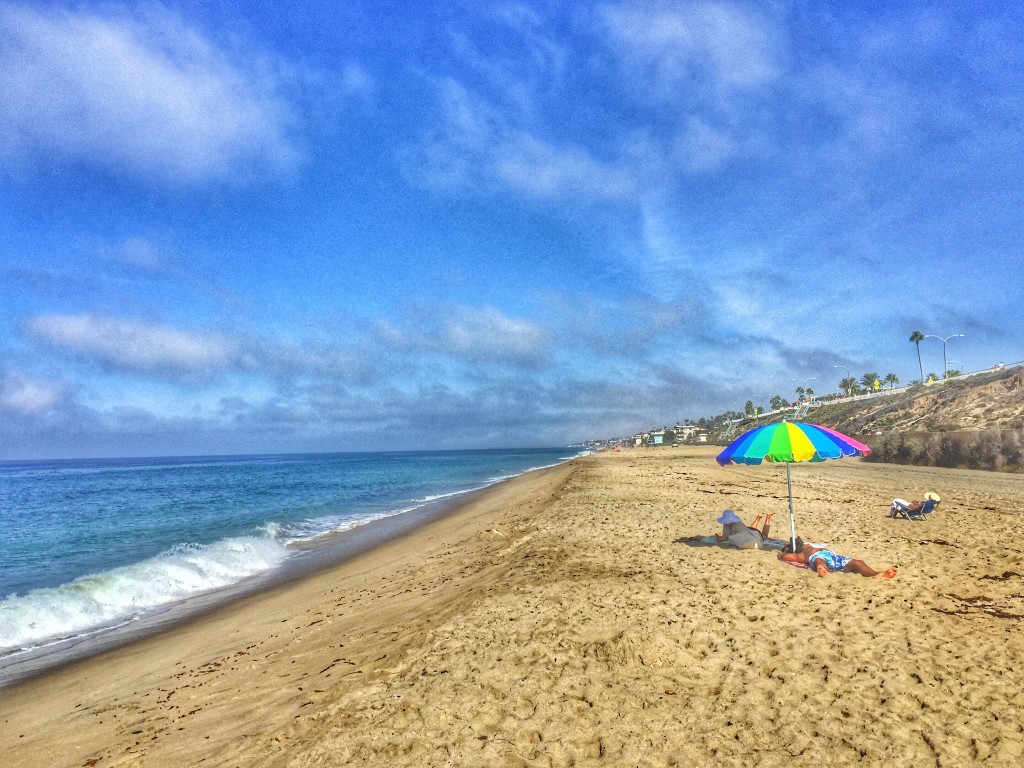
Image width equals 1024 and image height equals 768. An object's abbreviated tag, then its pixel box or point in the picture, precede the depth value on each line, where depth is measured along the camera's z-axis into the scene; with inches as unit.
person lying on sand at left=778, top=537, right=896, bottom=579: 350.6
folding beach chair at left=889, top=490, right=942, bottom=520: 558.3
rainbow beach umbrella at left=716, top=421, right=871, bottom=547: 364.8
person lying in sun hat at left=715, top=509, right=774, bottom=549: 435.2
